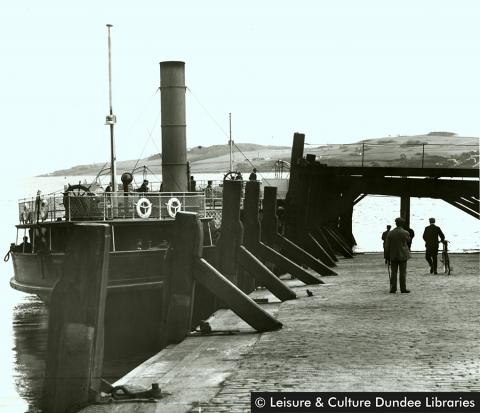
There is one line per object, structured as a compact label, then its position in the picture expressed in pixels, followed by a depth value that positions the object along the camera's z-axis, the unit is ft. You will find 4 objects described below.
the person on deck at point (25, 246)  107.63
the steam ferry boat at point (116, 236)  85.46
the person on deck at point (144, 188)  118.29
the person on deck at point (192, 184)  139.95
